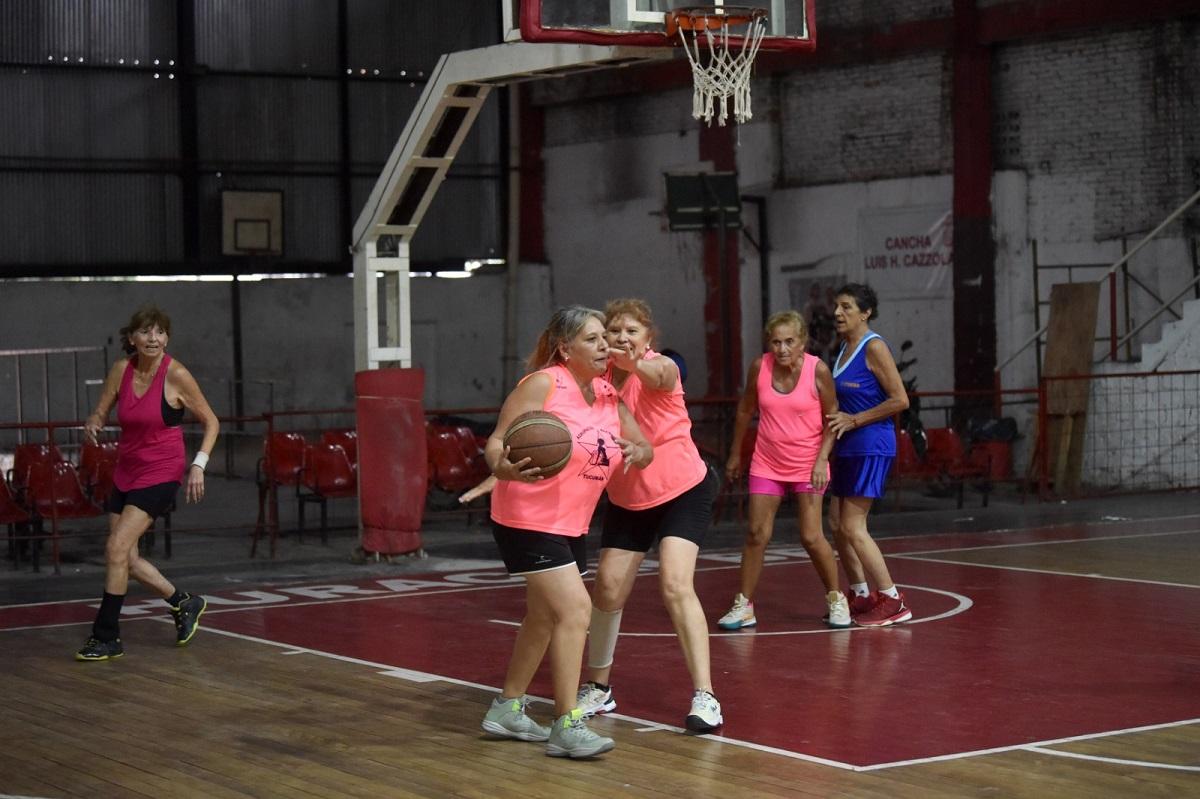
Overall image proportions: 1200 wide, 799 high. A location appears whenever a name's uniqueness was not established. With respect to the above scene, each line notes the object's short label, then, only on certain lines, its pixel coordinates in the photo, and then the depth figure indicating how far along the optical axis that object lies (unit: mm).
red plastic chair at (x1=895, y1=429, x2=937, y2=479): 19250
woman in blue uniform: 10898
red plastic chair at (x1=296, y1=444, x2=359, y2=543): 17328
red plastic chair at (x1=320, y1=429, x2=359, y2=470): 18041
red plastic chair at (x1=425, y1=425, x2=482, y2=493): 18219
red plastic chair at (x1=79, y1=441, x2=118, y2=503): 16250
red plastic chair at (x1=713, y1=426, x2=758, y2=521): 18484
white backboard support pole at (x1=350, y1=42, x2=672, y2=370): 13492
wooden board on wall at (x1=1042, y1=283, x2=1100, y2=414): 21688
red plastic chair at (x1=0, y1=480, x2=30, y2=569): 15430
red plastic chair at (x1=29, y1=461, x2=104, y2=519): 15750
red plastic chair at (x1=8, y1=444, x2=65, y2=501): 16047
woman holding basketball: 7676
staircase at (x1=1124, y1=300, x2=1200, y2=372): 21312
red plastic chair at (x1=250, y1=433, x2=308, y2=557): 16938
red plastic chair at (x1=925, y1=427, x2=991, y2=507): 19469
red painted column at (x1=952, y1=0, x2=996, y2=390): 23797
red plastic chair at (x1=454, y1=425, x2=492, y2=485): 18656
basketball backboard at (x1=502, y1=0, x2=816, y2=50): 12414
